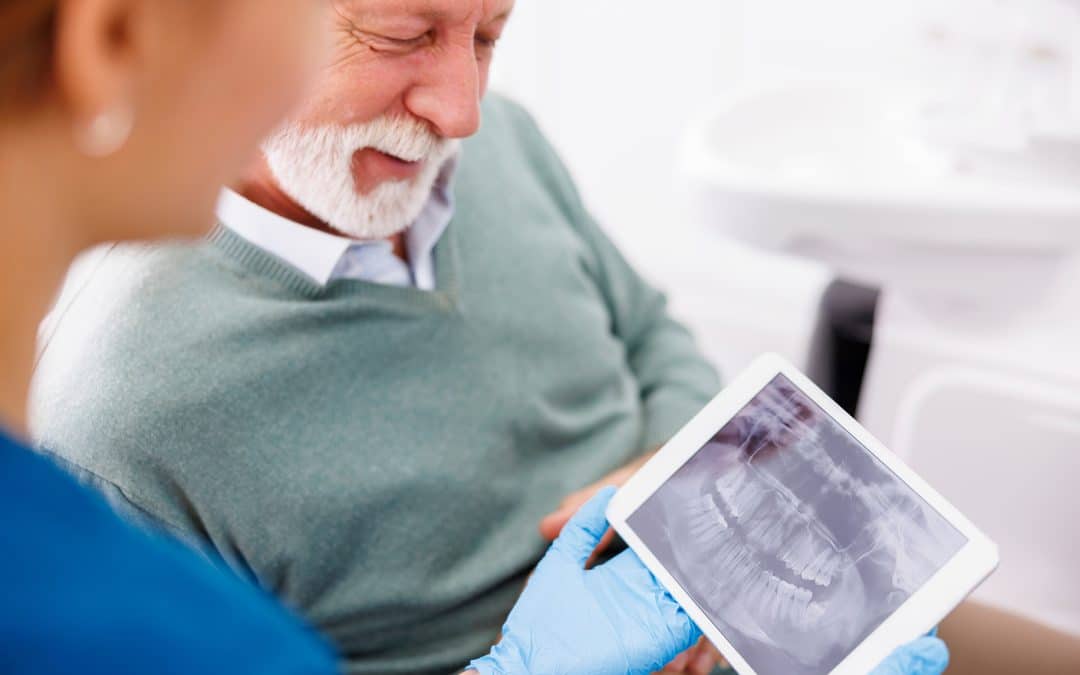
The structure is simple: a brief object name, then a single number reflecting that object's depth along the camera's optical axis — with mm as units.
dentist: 344
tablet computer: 626
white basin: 1036
